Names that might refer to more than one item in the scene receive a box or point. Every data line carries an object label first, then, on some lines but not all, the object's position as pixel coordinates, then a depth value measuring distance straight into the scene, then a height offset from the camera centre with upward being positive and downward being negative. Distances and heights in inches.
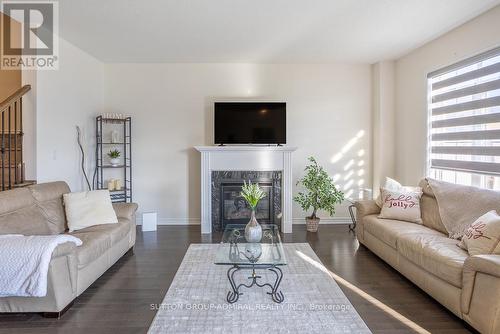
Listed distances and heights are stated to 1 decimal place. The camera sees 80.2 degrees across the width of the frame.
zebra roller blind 124.6 +23.5
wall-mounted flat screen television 195.8 +27.1
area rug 86.6 -46.7
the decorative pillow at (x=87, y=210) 130.3 -20.5
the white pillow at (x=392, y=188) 149.9 -11.6
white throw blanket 84.2 -29.8
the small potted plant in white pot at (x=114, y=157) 194.0 +5.1
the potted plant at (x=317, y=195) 186.9 -19.4
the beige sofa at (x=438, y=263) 79.4 -32.7
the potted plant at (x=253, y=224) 118.4 -23.9
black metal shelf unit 195.9 +7.4
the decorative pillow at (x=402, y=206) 140.4 -19.6
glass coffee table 99.6 -32.4
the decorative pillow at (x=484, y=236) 91.4 -22.6
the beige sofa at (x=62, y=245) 90.9 -29.0
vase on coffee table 118.3 -27.1
